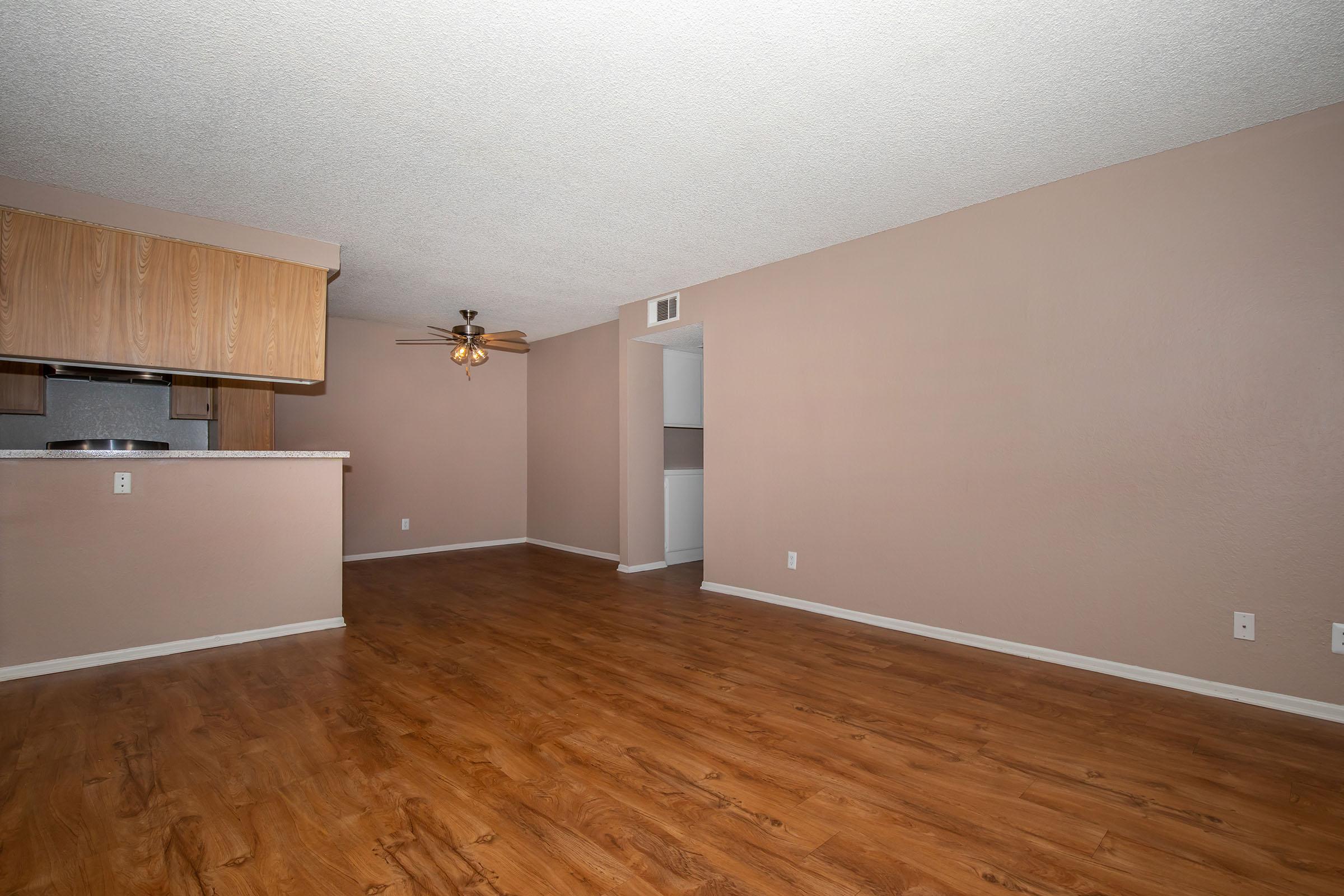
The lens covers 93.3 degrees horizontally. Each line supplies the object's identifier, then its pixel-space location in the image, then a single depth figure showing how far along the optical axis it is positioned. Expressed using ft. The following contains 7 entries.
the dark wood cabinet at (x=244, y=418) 17.24
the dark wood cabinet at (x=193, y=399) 16.94
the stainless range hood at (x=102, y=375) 15.11
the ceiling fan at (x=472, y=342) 19.75
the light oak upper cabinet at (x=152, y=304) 10.73
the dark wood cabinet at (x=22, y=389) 14.71
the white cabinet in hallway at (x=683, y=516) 20.52
